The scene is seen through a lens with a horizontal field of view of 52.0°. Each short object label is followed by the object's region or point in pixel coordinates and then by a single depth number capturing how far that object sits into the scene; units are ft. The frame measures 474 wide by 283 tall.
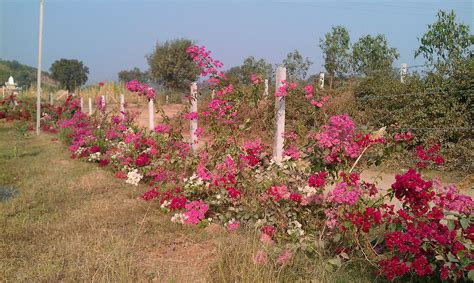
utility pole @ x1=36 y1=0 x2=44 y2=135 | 50.03
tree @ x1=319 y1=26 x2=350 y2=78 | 47.21
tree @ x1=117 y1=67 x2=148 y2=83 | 189.37
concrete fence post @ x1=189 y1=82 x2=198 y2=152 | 23.20
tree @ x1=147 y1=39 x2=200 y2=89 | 97.89
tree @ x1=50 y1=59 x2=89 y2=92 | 201.36
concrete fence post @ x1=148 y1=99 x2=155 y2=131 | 32.08
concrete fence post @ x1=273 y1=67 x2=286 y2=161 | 17.71
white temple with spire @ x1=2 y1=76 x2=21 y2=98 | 117.45
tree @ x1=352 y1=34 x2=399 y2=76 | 47.19
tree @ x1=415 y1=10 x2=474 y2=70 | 33.83
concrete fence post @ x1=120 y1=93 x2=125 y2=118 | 35.96
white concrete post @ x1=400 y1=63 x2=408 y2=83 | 29.79
